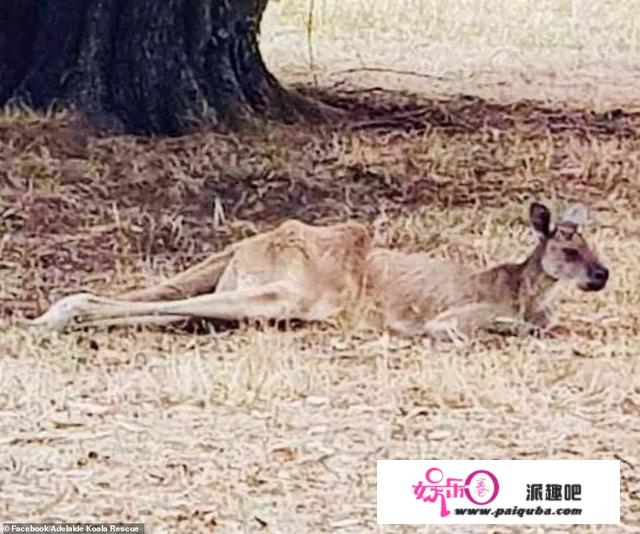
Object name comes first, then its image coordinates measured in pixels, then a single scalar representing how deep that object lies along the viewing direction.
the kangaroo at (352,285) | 7.99
